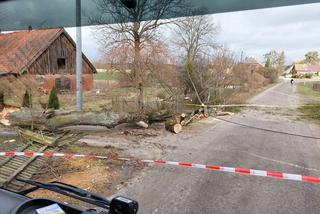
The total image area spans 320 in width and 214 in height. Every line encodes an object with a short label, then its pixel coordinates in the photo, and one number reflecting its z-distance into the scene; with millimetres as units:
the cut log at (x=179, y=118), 6910
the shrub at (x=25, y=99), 7548
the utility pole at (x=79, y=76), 5672
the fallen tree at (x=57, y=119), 5633
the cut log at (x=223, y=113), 9459
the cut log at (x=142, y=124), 6586
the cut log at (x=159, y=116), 7257
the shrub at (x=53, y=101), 8725
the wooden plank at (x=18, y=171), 2796
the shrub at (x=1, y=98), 8984
